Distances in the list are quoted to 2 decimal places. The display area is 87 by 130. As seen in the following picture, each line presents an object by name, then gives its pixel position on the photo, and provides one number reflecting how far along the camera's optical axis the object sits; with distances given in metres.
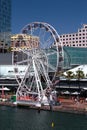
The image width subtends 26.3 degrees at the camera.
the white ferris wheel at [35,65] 51.77
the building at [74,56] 76.31
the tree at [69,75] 62.29
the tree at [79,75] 61.31
